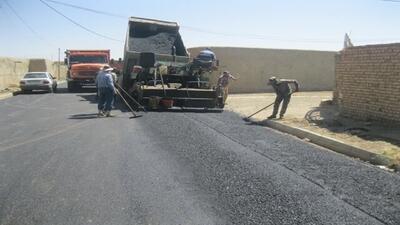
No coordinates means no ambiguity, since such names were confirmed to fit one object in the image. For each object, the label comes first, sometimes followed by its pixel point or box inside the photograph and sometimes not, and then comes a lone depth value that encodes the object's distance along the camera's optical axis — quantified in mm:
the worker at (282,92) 15344
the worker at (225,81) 19988
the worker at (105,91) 15625
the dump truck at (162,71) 17281
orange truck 28766
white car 29547
